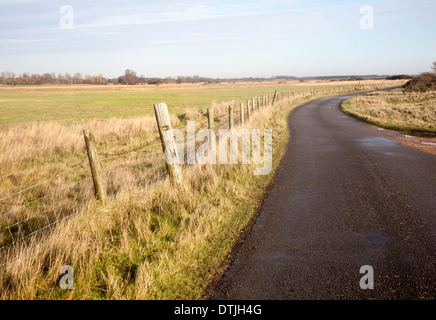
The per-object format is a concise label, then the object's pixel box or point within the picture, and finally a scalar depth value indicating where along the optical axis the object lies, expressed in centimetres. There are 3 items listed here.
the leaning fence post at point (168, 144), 632
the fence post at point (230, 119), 1184
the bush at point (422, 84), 4903
